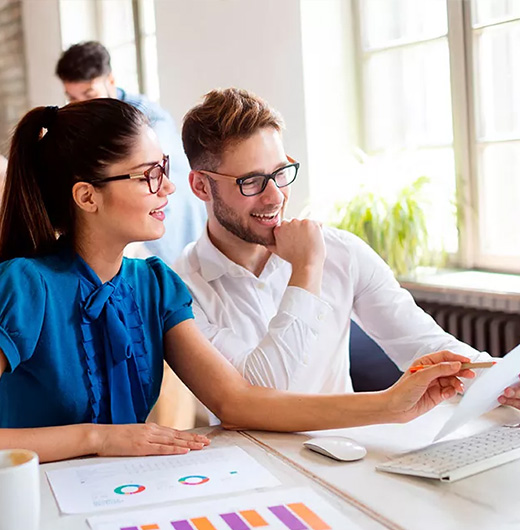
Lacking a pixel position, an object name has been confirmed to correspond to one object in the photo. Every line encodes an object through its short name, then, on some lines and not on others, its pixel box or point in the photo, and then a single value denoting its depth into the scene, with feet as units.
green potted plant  10.50
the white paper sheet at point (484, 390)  3.71
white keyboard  3.88
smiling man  6.33
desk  3.39
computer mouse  4.21
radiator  9.76
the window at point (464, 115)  10.63
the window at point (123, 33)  17.11
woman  5.02
